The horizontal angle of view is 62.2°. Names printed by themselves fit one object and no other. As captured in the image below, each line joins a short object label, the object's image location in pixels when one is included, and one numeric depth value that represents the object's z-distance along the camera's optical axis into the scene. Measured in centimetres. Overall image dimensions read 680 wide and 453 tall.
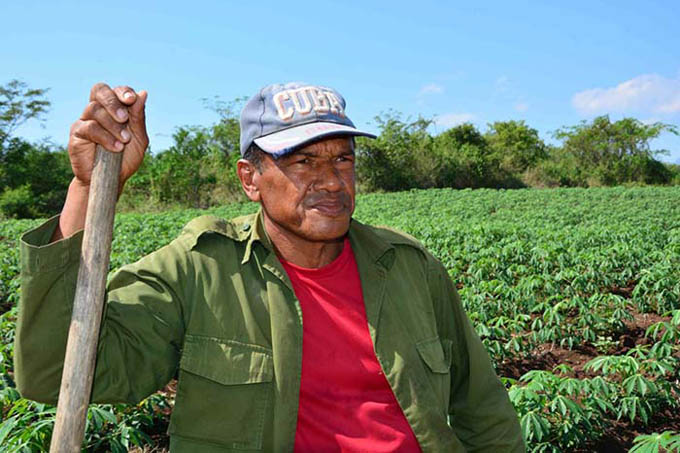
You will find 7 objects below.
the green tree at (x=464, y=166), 3450
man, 123
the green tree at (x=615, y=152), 3747
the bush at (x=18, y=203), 2709
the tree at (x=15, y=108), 3203
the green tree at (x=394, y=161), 3281
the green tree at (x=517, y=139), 4259
